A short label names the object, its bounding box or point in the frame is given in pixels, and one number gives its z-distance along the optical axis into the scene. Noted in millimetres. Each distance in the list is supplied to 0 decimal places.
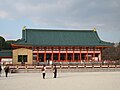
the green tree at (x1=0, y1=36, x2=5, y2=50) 92044
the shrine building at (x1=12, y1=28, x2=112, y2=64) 50312
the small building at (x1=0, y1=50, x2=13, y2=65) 59631
